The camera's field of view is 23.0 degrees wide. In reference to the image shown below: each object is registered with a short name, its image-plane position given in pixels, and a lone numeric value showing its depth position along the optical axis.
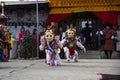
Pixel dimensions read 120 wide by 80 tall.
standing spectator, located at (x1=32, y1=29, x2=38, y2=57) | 15.11
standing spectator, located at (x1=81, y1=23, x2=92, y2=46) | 16.96
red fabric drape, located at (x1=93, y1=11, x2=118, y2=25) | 16.19
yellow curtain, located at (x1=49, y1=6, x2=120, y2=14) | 16.35
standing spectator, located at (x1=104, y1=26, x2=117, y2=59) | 15.31
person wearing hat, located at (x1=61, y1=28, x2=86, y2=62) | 13.12
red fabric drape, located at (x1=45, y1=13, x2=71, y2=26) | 16.49
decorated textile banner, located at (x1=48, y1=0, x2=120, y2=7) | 16.35
